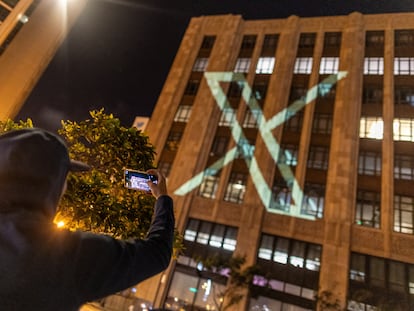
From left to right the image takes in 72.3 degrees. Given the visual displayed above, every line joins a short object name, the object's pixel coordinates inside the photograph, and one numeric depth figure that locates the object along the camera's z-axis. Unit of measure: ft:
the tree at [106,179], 28.68
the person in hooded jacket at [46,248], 4.16
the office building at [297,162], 74.90
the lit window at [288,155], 91.86
